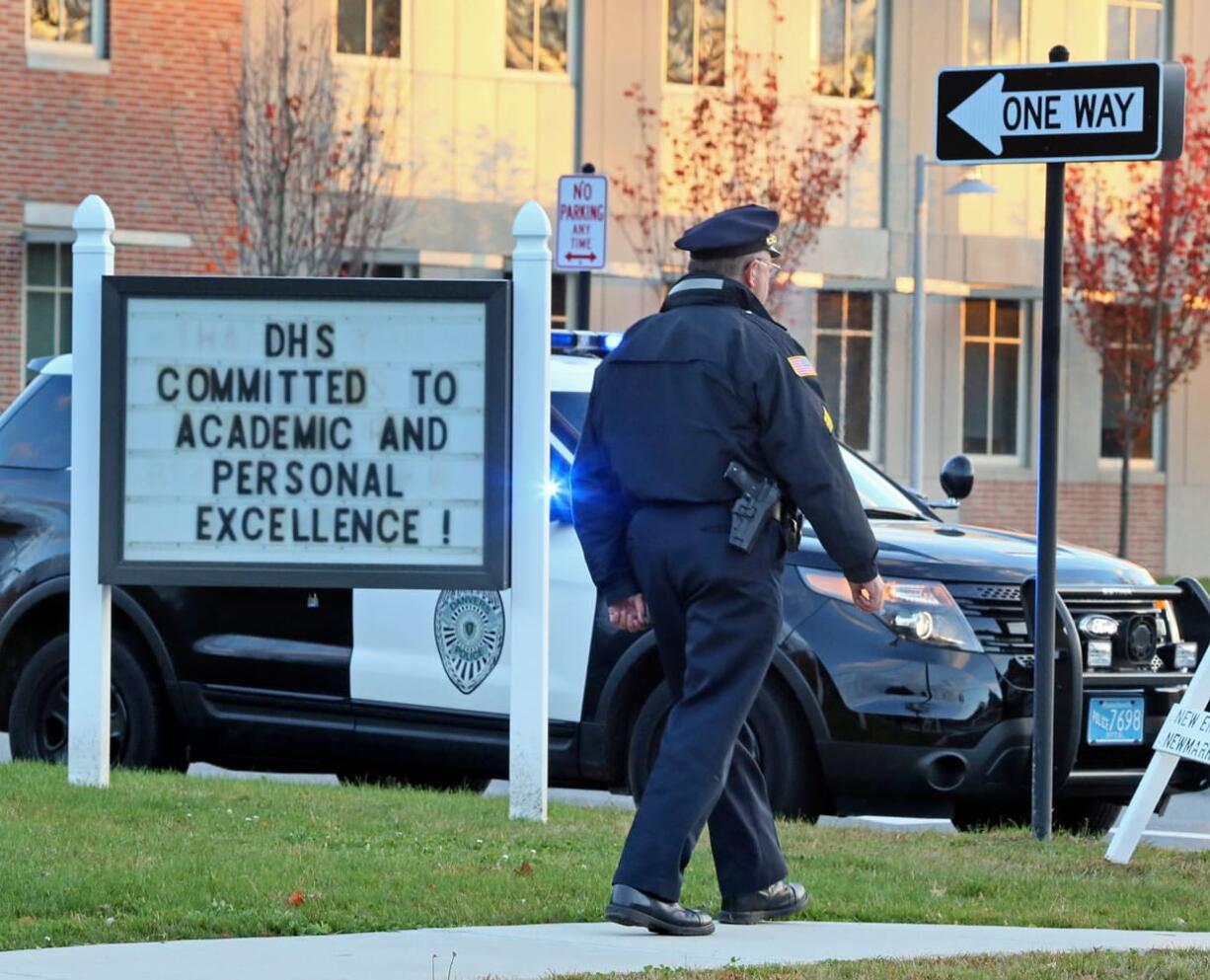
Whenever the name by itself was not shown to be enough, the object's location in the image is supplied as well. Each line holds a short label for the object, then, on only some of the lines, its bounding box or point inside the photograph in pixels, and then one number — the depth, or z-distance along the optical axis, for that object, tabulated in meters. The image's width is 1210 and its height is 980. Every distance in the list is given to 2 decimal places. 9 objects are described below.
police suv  17.44
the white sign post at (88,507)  18.42
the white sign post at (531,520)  17.52
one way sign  16.72
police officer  12.35
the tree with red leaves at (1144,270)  54.69
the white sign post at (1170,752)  16.14
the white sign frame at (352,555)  17.75
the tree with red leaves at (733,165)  49.78
